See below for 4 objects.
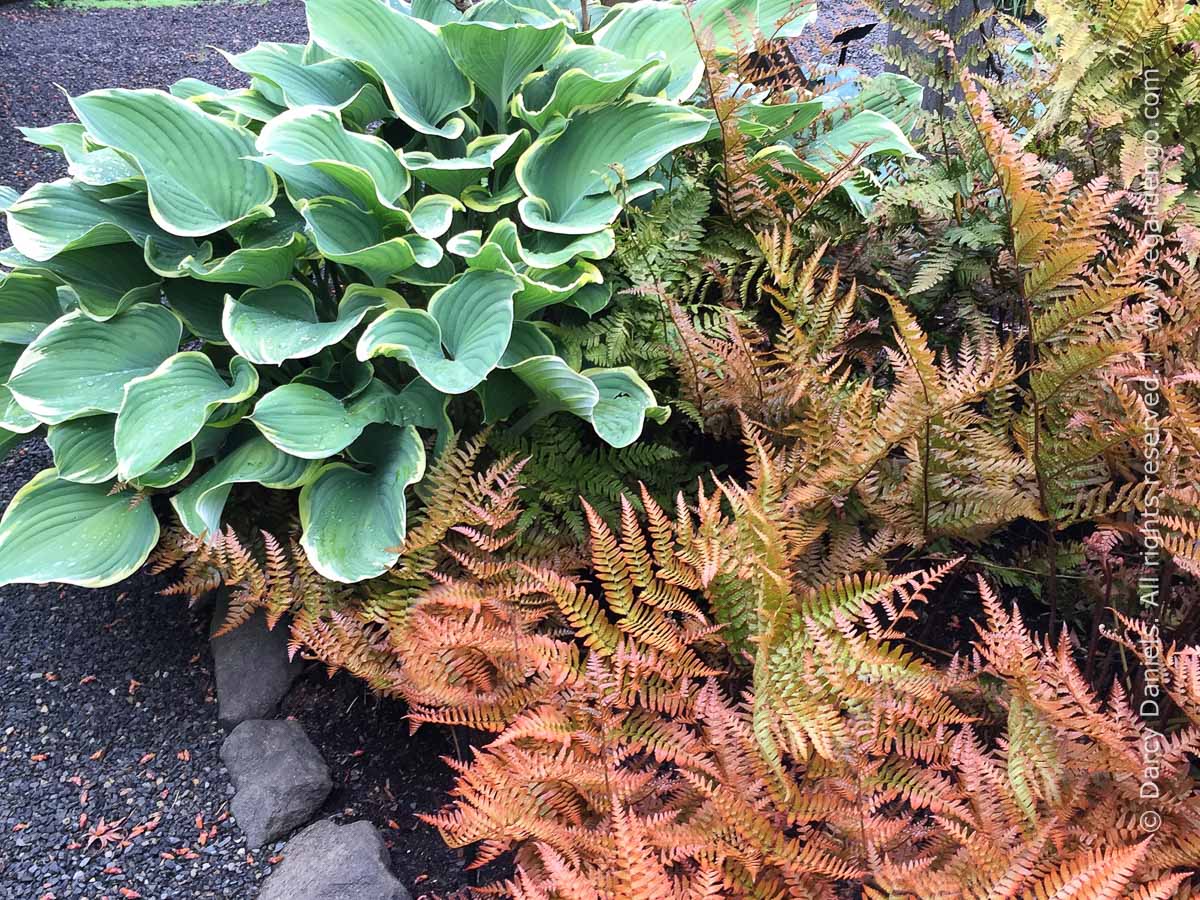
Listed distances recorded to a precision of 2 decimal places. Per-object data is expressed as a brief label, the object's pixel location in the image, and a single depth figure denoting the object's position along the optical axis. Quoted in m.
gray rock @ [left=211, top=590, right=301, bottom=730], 2.00
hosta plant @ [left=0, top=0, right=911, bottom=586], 1.84
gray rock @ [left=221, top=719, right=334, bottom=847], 1.77
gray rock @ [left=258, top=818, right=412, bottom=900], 1.58
